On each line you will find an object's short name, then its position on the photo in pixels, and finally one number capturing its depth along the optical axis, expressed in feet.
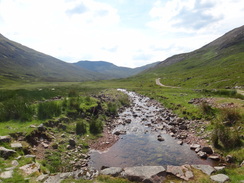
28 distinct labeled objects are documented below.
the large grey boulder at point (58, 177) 27.22
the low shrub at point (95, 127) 60.74
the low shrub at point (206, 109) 67.91
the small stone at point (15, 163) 30.78
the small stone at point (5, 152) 32.65
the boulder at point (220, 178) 26.88
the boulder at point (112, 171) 31.27
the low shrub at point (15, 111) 54.08
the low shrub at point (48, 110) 60.03
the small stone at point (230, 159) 37.77
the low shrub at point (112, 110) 89.28
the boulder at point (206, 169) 31.45
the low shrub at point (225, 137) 42.34
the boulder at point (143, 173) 29.60
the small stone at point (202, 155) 42.05
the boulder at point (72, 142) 48.59
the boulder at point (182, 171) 30.77
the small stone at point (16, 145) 37.17
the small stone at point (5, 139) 37.63
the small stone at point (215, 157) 40.23
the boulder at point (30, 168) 29.01
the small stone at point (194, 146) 47.07
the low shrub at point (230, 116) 53.93
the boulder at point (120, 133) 62.74
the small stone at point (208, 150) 43.71
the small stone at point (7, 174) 26.24
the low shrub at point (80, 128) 57.80
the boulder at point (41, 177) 26.96
